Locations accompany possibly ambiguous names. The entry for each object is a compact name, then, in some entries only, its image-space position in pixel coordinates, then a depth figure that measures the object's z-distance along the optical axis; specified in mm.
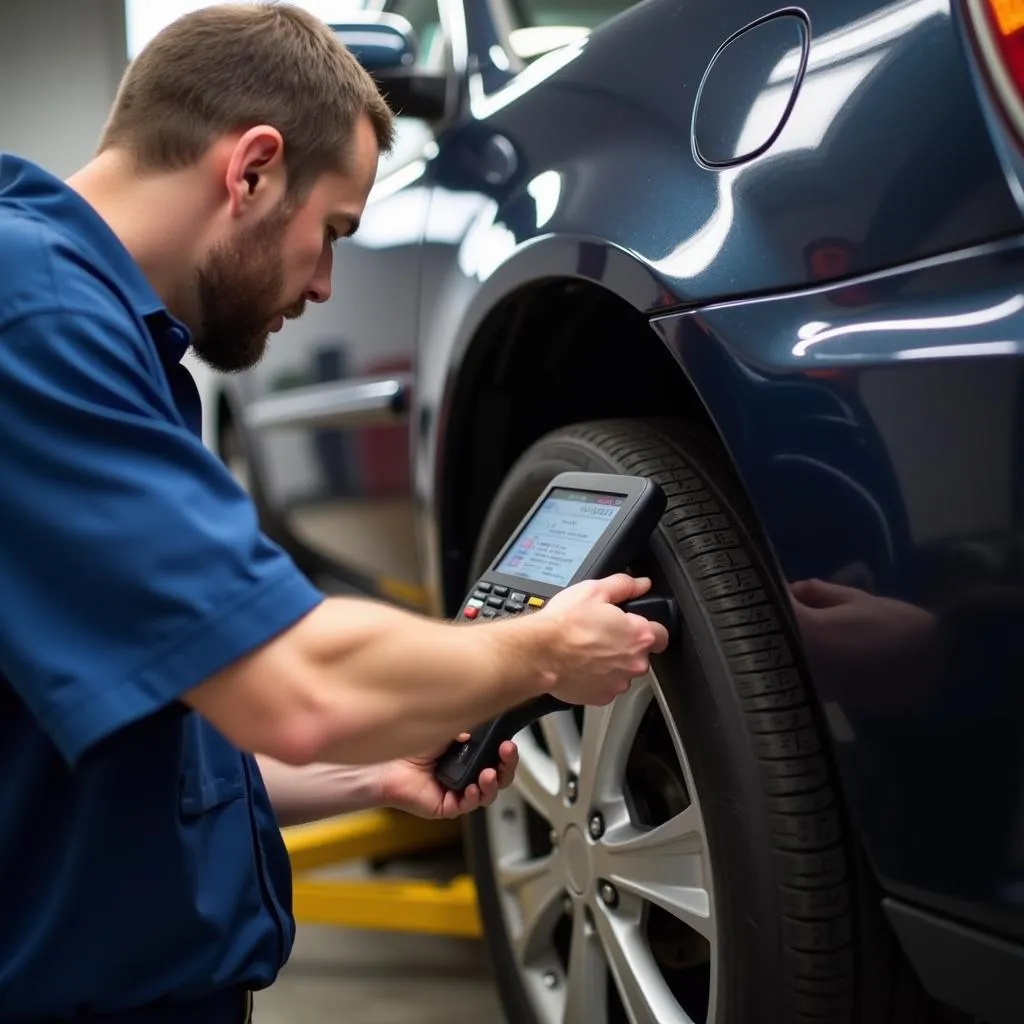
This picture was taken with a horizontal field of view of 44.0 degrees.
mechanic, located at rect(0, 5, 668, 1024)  656
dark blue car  742
